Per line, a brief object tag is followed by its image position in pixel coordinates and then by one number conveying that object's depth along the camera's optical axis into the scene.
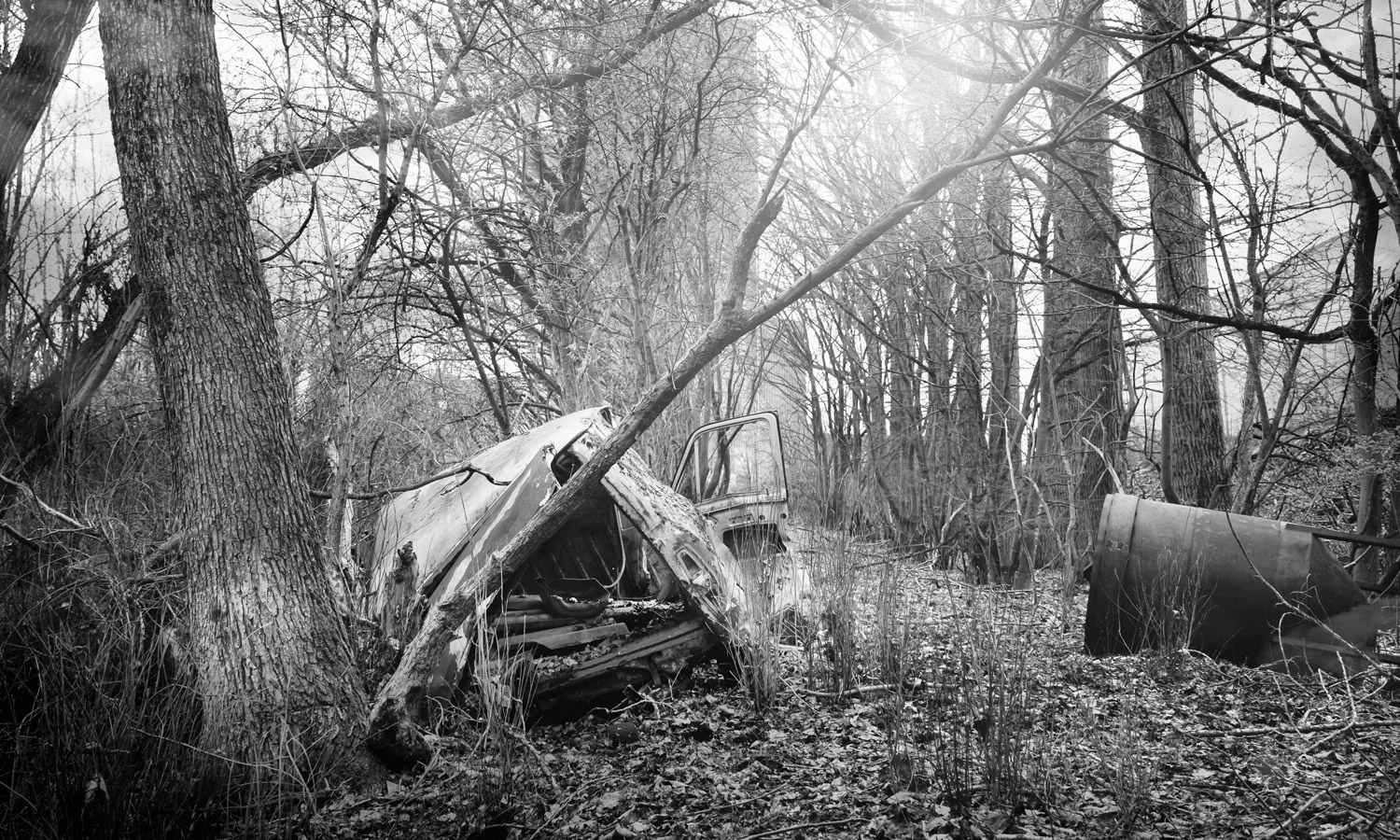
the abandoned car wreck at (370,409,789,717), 4.23
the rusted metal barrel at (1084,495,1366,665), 4.42
